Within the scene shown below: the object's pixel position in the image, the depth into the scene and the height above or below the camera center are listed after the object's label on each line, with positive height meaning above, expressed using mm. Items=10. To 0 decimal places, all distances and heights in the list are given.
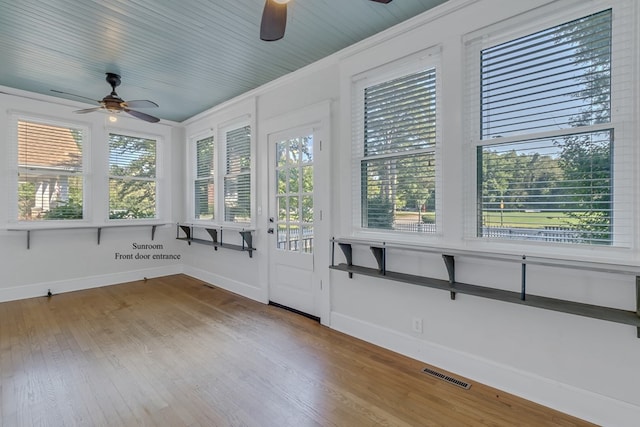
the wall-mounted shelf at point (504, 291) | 1719 -576
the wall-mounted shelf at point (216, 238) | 4215 -462
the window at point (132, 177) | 5066 +532
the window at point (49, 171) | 4273 +536
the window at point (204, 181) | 5191 +479
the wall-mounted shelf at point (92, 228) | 4225 -275
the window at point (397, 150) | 2609 +521
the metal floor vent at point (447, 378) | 2234 -1256
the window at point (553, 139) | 1868 +447
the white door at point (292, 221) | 3551 -144
